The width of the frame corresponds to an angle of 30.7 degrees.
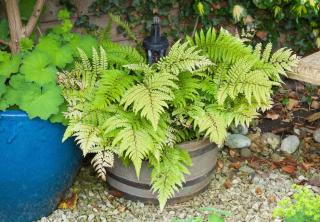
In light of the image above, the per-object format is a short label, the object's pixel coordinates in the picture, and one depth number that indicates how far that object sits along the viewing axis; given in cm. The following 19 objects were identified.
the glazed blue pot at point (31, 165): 333
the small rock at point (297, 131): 481
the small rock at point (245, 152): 455
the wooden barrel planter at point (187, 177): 373
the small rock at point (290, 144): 458
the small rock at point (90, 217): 381
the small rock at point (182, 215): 385
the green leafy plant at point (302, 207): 244
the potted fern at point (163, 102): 338
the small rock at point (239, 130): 477
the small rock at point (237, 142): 460
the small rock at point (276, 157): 450
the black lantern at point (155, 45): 365
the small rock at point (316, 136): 471
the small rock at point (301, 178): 427
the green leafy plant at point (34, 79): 332
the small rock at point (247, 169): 437
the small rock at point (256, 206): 395
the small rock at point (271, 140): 466
